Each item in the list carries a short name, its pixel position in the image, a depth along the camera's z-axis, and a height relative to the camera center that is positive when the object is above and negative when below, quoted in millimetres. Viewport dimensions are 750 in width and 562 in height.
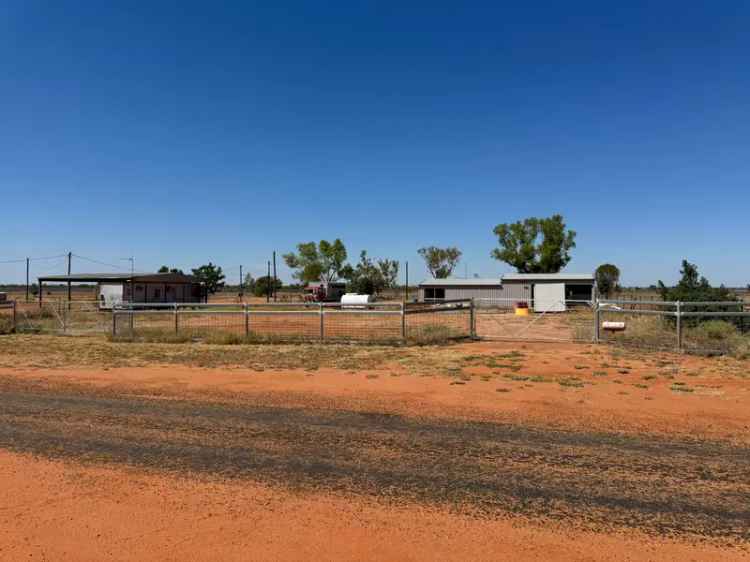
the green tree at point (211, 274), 99000 +3423
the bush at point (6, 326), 21234 -1407
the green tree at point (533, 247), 71312 +6435
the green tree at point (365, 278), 73875 +2051
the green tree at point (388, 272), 83394 +3176
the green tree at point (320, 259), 79500 +4874
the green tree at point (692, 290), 20594 +58
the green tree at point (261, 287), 86944 +826
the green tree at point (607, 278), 74175 +2488
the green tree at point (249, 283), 101112 +1711
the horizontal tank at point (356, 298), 42594 -515
